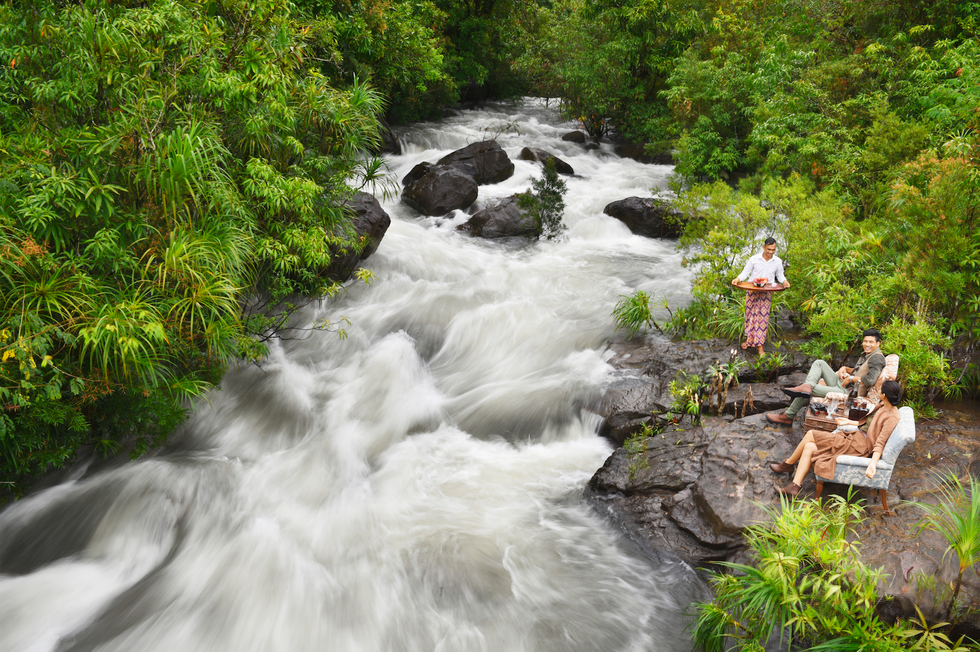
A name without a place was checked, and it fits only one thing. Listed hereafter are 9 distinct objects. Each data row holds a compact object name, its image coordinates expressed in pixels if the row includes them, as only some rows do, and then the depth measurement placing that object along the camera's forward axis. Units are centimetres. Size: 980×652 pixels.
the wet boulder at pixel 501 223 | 1329
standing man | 700
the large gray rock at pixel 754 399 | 662
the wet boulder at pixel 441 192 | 1387
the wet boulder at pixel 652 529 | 549
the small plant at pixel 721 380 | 682
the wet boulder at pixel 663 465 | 606
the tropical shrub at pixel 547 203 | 1333
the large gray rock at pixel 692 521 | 527
